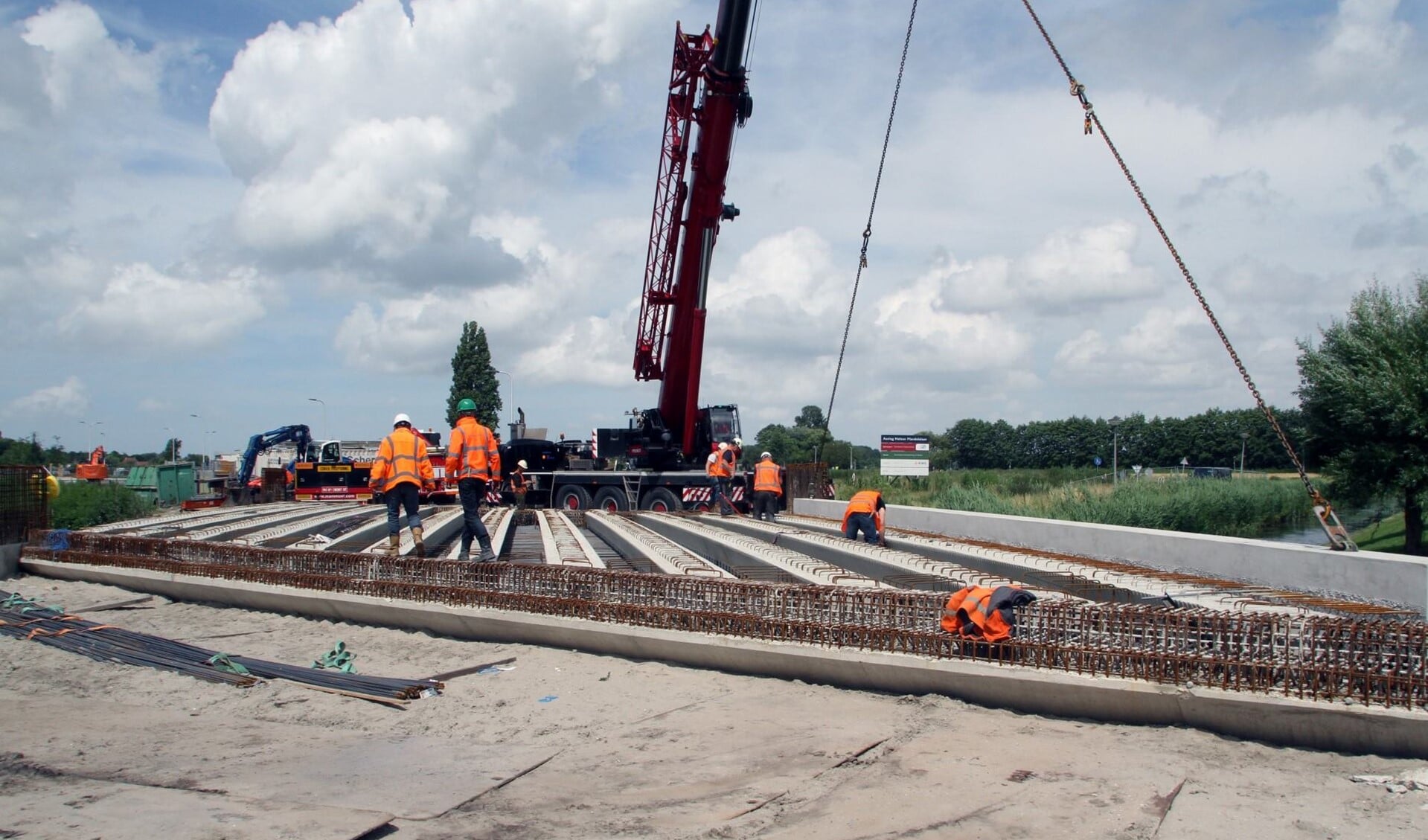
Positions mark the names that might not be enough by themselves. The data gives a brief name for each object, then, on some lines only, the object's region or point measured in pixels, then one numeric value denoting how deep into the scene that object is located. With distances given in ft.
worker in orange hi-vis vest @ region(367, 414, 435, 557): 35.09
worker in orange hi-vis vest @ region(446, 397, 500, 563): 33.96
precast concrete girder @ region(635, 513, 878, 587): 32.37
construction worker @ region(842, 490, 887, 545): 45.29
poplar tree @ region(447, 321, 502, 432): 227.20
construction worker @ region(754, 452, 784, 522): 61.00
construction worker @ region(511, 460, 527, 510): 59.88
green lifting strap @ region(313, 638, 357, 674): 26.37
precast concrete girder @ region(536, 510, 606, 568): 36.76
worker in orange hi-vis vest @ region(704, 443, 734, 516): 72.33
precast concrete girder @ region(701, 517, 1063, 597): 30.99
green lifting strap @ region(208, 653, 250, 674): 25.72
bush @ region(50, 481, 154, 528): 58.29
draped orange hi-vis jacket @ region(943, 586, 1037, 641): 21.49
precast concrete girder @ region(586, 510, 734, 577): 34.91
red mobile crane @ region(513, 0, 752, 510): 63.82
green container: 124.26
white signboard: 147.02
